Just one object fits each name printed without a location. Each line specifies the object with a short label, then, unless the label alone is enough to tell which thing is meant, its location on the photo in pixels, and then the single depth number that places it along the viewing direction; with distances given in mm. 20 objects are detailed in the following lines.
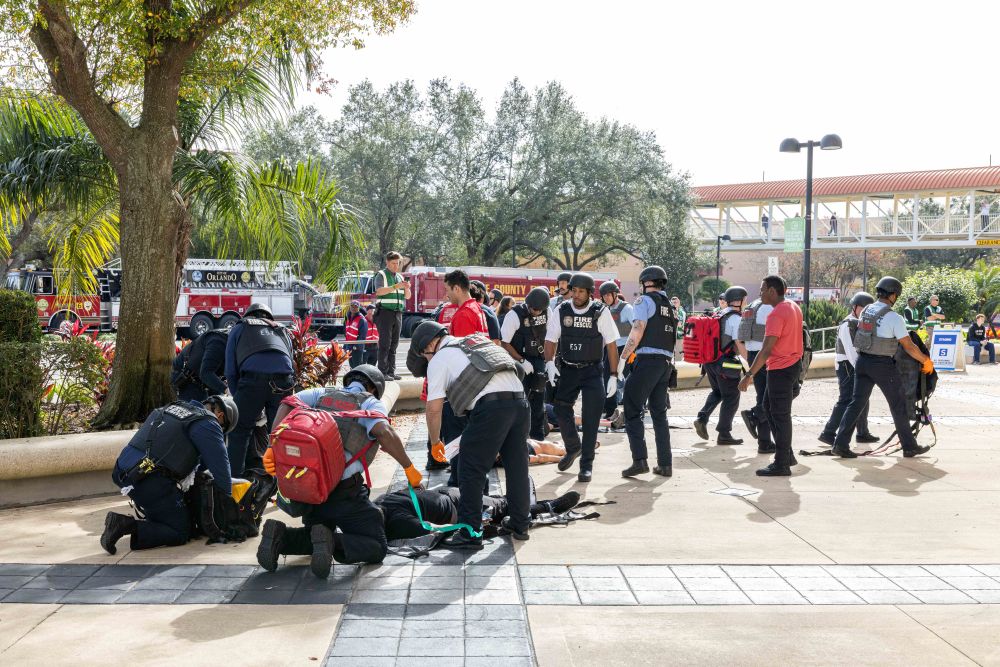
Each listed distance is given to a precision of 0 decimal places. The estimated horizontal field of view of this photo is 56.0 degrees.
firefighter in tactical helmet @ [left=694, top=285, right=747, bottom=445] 9695
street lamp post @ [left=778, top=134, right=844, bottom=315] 17297
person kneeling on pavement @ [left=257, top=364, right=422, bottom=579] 5020
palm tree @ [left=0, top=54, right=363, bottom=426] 9492
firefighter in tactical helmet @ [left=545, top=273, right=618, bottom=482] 7562
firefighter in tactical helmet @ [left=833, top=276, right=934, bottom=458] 8562
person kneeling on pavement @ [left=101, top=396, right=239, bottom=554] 5480
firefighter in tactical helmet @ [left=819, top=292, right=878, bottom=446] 9516
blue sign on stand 19484
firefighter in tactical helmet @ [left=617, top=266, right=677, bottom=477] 7770
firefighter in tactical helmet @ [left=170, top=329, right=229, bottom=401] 6984
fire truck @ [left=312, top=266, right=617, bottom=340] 29344
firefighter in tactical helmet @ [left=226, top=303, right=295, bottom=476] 6719
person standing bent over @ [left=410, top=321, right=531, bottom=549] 5516
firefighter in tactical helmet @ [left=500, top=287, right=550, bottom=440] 8805
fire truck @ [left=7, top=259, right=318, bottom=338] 24422
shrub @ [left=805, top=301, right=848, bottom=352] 27984
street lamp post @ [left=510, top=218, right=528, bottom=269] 39719
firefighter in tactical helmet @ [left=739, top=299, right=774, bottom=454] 9203
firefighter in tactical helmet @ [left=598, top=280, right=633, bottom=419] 9860
